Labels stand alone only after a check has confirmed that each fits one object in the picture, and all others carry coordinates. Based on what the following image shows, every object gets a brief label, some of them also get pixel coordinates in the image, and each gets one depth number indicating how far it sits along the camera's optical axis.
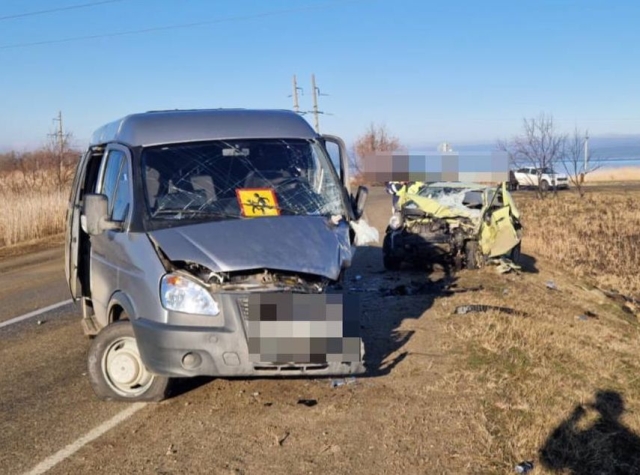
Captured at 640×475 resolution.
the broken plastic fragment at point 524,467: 4.29
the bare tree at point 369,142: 63.61
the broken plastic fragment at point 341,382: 5.79
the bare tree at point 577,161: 44.72
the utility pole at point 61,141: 38.24
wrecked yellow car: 12.66
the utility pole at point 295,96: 49.99
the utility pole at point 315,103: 52.72
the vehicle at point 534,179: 47.62
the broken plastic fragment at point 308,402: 5.38
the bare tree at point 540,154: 43.25
